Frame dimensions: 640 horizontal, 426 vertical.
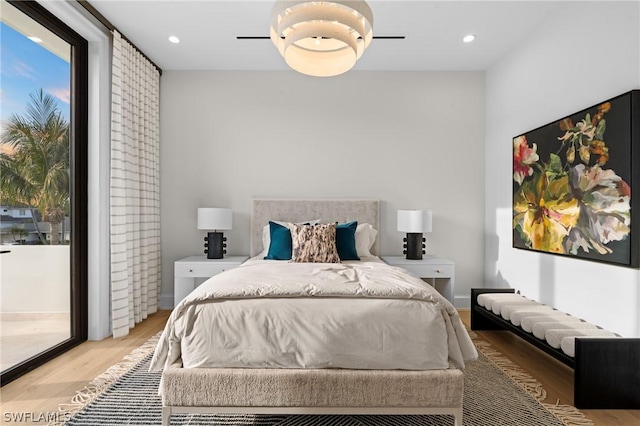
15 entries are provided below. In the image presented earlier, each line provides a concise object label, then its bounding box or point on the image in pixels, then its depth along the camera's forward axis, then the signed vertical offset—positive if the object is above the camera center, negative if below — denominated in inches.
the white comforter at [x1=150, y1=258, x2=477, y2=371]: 71.4 -22.7
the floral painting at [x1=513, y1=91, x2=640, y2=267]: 90.0 +8.7
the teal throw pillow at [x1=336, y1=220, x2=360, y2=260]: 137.9 -11.1
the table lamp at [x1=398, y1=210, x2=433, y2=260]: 150.3 -5.6
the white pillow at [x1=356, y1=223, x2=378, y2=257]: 150.4 -10.5
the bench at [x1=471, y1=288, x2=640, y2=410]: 81.2 -34.9
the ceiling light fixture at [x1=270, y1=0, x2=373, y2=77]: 73.2 +37.9
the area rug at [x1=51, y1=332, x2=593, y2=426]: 76.7 -42.9
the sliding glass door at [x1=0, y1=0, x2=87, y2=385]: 96.0 +7.1
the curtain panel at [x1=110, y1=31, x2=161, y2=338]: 127.9 +9.3
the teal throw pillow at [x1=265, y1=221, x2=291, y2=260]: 135.9 -11.6
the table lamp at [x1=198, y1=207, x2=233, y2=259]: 150.3 -4.9
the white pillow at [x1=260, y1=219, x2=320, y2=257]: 151.2 -9.3
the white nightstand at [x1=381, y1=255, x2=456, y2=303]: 148.1 -22.5
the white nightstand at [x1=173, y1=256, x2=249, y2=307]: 146.4 -22.2
